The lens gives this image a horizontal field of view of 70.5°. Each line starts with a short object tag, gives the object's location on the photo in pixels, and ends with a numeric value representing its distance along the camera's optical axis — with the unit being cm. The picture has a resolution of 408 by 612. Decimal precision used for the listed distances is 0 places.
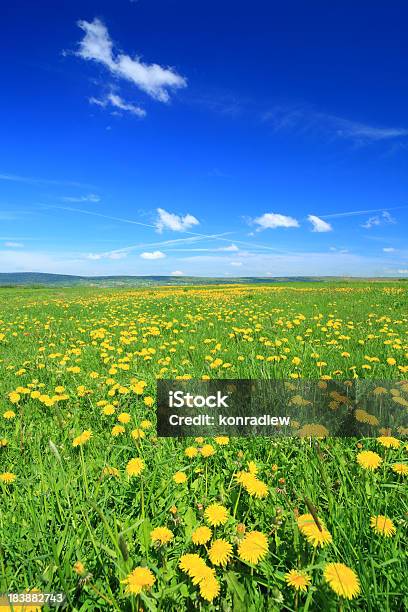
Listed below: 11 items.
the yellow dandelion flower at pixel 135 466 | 60
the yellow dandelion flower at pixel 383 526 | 46
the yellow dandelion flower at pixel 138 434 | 75
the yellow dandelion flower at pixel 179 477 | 62
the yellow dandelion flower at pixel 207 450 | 66
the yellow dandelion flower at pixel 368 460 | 56
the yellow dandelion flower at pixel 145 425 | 85
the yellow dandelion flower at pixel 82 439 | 72
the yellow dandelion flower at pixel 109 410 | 90
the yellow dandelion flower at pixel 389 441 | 62
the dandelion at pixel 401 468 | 58
